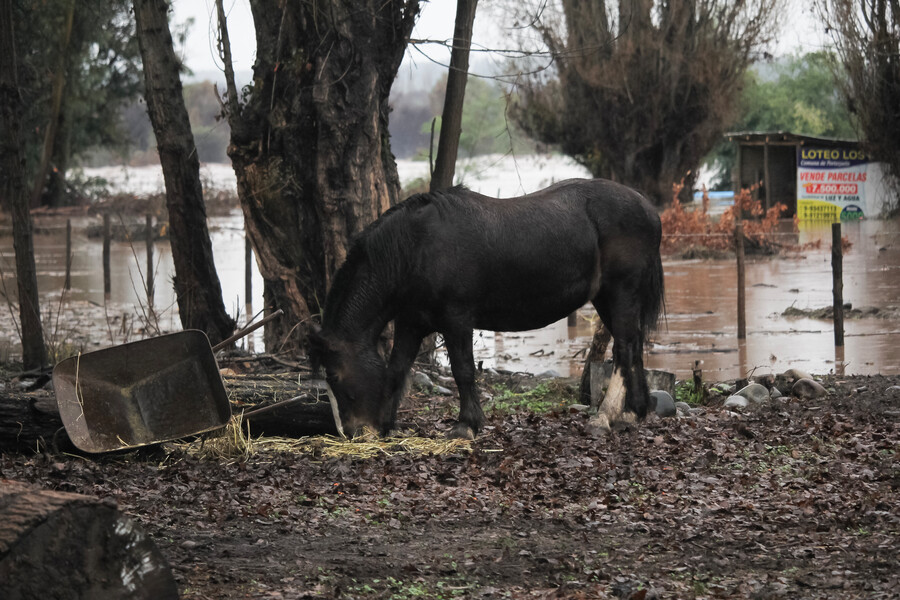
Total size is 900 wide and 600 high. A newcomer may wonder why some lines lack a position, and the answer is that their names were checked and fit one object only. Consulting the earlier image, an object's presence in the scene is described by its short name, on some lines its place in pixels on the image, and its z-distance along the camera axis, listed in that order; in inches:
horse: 577.0
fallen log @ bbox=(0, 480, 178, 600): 287.4
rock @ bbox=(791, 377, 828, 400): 722.8
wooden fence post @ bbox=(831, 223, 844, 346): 985.5
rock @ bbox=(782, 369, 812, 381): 756.6
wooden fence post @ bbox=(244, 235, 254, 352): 1390.3
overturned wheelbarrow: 563.2
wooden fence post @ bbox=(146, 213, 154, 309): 1456.2
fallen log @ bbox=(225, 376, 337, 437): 596.1
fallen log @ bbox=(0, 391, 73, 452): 546.6
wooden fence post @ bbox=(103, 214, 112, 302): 1627.7
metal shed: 2994.6
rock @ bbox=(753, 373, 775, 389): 762.7
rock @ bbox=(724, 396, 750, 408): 706.8
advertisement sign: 2805.1
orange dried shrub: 2142.0
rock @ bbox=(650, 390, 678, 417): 674.2
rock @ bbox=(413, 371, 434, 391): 801.6
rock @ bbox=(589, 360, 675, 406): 703.7
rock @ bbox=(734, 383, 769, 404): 728.3
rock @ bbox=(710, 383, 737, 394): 773.9
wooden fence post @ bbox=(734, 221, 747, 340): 1085.1
